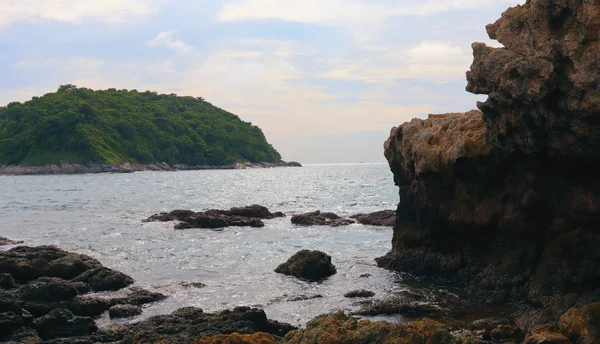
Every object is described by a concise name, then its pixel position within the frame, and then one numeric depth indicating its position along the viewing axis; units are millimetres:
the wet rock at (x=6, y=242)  30158
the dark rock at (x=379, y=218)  40094
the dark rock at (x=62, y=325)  13727
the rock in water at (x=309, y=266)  21875
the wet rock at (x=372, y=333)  9062
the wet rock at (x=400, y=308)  16109
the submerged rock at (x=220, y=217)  39219
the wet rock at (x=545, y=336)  10844
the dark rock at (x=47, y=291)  16688
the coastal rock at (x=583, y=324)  11043
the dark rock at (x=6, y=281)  18312
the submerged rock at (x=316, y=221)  40781
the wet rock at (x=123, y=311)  16312
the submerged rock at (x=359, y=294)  18583
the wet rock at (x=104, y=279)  19781
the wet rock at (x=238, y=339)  9759
